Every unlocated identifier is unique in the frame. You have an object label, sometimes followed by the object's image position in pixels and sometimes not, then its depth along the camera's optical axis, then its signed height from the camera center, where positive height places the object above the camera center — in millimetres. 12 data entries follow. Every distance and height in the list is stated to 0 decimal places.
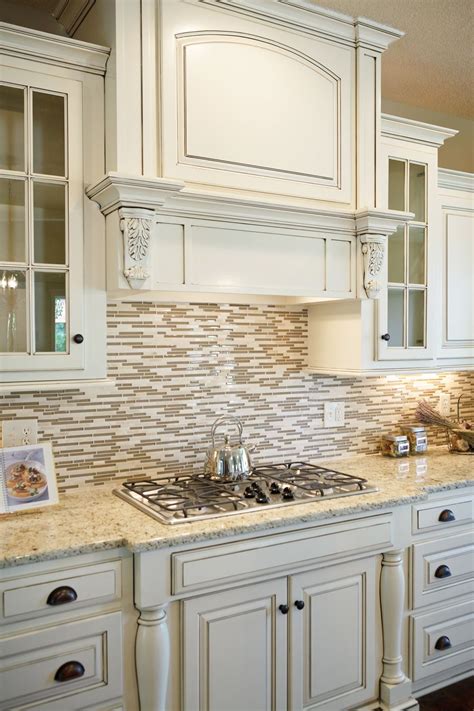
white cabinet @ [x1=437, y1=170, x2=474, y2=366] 2992 +375
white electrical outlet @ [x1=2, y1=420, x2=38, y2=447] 2062 -323
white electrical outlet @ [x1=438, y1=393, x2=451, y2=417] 3320 -360
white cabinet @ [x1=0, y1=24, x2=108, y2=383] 1893 +433
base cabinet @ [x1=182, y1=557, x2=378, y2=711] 1830 -1003
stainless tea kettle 2277 -471
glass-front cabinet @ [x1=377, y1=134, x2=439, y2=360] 2648 +372
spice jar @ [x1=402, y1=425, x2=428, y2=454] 2998 -501
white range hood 1983 +701
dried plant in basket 3039 -452
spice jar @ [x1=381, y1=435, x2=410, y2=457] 2910 -521
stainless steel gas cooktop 1929 -548
